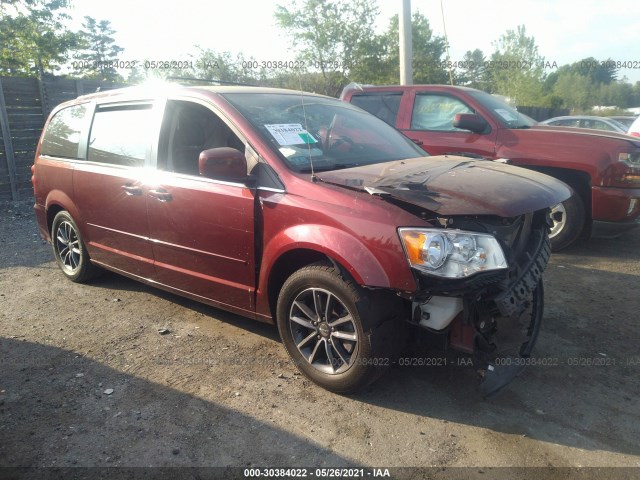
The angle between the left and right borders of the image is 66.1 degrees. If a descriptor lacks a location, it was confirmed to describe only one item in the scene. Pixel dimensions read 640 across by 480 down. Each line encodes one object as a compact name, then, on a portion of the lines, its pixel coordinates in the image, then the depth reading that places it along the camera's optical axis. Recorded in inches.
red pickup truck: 211.3
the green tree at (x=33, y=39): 722.2
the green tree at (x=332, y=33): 1014.4
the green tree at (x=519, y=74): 1264.8
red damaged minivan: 101.9
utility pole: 390.8
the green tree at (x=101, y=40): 2199.8
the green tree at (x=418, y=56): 1096.8
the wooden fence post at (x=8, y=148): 361.7
